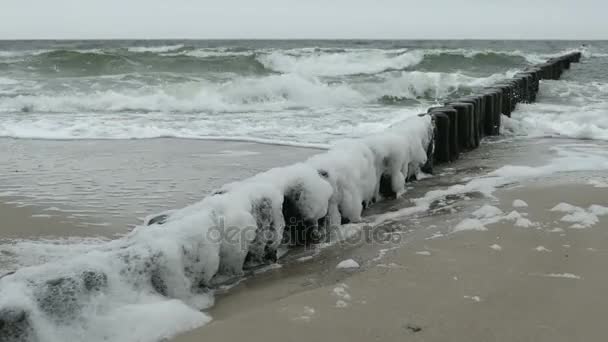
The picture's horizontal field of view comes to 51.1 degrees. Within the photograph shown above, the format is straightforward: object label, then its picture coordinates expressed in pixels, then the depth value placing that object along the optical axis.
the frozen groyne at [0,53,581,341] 2.13
